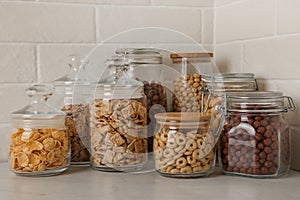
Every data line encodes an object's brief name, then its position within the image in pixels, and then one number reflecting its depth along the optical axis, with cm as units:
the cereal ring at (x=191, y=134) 118
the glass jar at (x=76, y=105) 130
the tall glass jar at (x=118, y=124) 123
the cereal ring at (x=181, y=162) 118
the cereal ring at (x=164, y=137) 119
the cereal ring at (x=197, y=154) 118
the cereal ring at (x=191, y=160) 118
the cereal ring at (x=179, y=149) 117
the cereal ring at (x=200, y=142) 118
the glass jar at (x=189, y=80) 132
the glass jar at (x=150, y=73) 132
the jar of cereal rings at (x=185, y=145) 118
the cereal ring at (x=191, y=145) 117
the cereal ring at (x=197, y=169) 119
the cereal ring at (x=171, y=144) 118
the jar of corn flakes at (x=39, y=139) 120
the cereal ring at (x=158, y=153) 120
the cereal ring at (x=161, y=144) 119
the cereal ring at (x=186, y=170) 118
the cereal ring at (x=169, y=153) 118
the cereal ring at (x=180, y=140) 117
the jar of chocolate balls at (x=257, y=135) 117
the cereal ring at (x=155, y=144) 121
